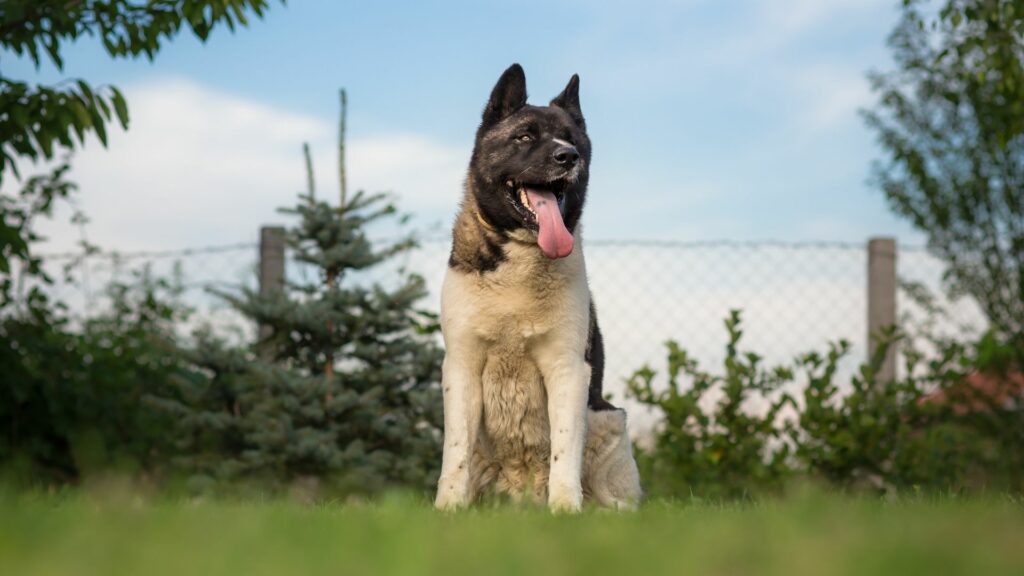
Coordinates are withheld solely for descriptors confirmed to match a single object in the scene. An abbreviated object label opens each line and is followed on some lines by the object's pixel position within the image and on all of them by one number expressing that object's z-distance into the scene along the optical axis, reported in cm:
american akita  423
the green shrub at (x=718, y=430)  712
